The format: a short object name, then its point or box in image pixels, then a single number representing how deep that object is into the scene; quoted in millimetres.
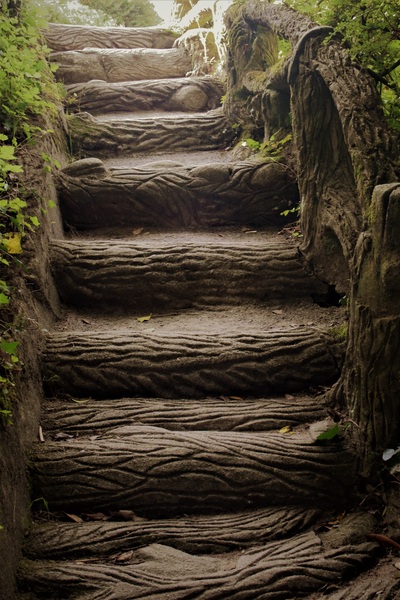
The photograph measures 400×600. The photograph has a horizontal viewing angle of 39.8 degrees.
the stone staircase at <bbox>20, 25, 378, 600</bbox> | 1963
